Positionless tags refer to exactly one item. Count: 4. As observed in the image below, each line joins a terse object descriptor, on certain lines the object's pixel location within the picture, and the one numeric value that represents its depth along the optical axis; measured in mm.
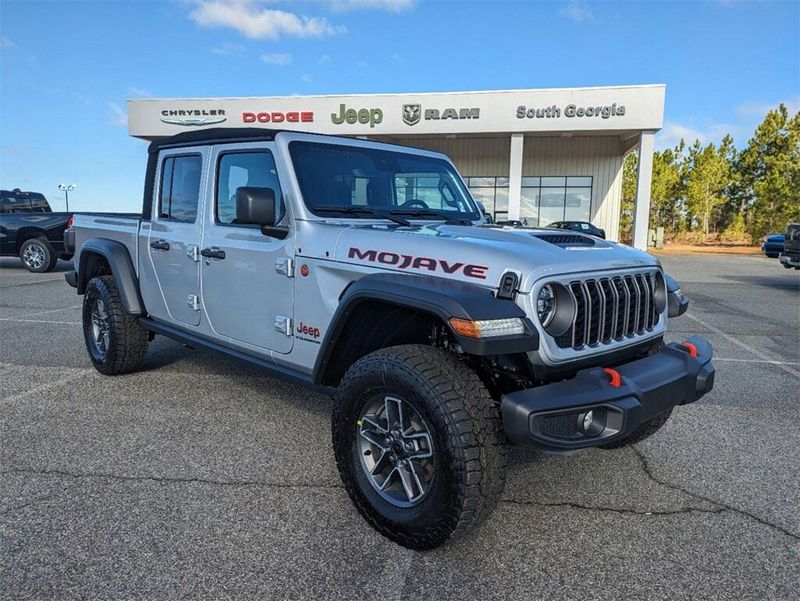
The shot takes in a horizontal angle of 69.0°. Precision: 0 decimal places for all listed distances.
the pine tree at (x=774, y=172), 34406
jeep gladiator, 2393
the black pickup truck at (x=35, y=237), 13570
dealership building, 23344
